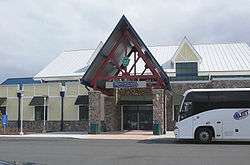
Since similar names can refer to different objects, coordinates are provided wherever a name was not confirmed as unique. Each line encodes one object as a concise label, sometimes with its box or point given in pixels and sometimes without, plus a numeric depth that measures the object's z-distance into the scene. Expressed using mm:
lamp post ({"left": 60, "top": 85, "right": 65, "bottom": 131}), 43091
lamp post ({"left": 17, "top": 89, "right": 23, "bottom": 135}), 42938
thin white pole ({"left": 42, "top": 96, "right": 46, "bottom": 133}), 43219
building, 35125
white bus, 25719
